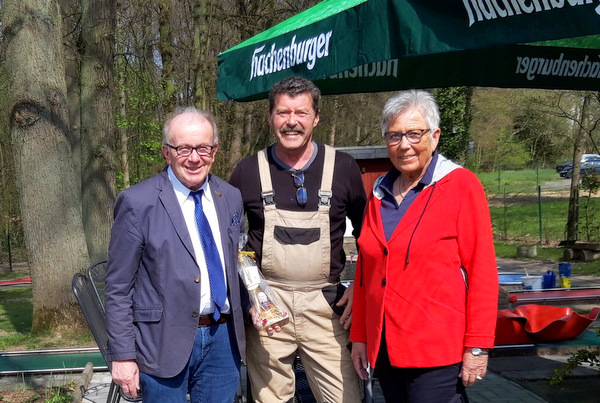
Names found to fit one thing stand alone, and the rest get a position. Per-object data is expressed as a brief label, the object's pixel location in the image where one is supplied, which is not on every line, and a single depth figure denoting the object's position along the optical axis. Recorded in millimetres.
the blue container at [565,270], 9656
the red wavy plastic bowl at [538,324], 6078
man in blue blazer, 2666
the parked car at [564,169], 31562
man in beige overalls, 3168
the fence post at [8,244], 21562
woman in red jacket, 2635
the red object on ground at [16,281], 16531
